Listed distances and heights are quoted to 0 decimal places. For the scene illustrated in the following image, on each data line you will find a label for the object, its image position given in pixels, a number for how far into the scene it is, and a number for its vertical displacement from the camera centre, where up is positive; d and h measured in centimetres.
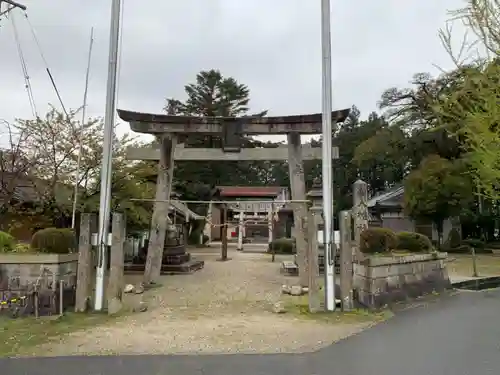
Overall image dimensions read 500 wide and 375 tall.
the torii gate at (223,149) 1176 +237
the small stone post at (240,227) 2601 +75
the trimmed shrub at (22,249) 818 -19
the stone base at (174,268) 1422 -89
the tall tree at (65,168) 1270 +205
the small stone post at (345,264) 804 -40
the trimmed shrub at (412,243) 1044 -3
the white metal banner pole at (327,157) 796 +148
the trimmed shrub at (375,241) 912 +0
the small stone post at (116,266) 784 -45
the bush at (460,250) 2450 -43
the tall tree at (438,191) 2341 +256
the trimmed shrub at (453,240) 2548 +6
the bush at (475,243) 2528 -6
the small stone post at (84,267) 785 -47
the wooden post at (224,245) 2009 -21
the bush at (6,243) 858 -8
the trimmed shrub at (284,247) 2511 -34
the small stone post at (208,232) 3409 +59
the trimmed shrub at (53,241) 805 -4
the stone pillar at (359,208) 1005 +74
